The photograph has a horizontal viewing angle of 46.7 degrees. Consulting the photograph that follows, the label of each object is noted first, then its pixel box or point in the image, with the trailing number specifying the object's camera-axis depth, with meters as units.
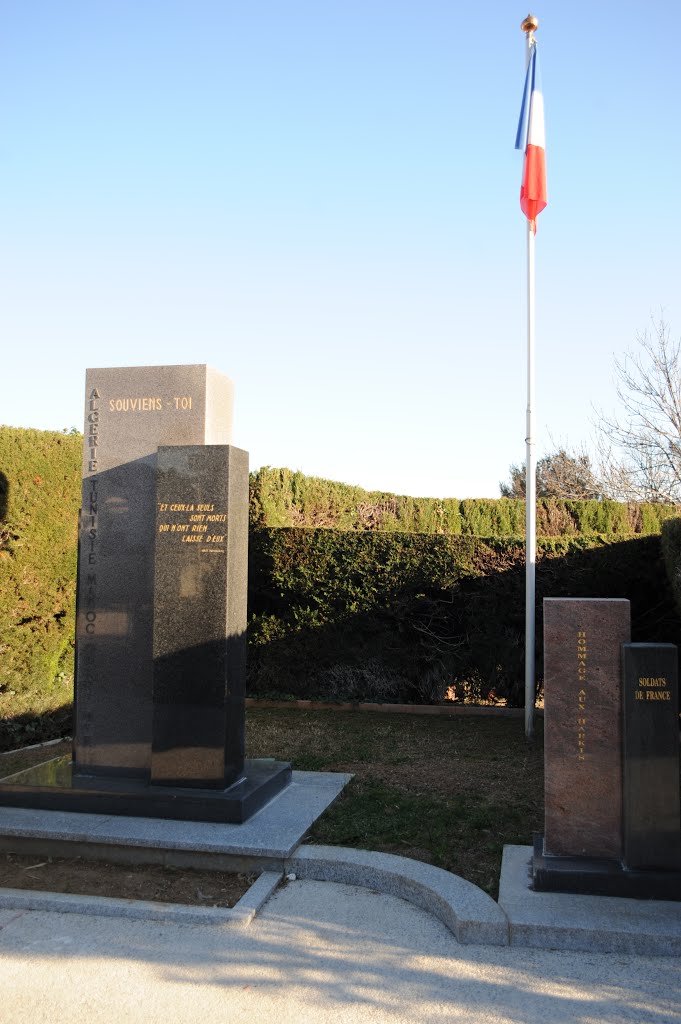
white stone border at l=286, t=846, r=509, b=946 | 3.87
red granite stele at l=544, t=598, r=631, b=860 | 4.35
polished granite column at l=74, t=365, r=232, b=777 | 5.93
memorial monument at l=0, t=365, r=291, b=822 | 5.46
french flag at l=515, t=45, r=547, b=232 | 8.73
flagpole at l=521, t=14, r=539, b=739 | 8.55
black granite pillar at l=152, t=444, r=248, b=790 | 5.46
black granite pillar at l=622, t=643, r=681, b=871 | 4.15
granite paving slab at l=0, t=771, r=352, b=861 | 4.82
